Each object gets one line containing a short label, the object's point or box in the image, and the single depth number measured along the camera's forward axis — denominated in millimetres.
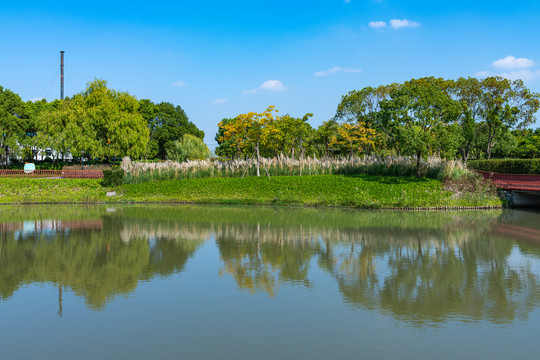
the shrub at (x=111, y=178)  32562
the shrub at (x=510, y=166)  27594
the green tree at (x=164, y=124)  71625
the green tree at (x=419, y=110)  29812
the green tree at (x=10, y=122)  51031
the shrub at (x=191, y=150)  50344
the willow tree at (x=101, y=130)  43031
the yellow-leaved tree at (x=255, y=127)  33188
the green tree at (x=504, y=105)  41156
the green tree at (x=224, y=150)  71875
